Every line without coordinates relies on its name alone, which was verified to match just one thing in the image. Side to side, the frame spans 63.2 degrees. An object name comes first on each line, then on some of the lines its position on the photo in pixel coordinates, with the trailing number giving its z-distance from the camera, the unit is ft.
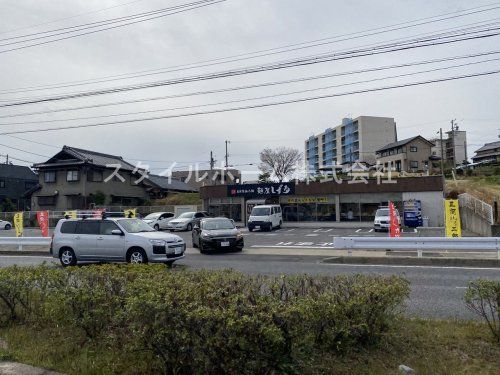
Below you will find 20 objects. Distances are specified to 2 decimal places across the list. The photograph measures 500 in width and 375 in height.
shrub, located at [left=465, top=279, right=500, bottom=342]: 15.06
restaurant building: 108.47
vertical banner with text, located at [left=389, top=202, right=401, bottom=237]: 55.11
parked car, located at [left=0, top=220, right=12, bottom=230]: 140.11
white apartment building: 292.20
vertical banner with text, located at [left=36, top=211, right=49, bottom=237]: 75.97
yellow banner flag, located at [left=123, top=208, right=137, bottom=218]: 87.99
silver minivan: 39.81
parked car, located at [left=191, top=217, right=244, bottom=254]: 55.06
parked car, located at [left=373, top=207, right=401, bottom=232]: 93.40
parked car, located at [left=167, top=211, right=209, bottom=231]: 107.14
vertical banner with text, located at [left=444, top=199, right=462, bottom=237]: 52.90
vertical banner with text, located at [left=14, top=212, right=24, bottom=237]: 73.97
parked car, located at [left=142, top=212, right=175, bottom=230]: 112.27
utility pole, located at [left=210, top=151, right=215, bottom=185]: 203.10
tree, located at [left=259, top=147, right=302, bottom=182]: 232.94
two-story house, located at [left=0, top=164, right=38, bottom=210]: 182.19
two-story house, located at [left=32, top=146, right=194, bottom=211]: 149.79
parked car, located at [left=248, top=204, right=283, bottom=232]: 101.86
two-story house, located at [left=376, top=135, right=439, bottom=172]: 220.64
